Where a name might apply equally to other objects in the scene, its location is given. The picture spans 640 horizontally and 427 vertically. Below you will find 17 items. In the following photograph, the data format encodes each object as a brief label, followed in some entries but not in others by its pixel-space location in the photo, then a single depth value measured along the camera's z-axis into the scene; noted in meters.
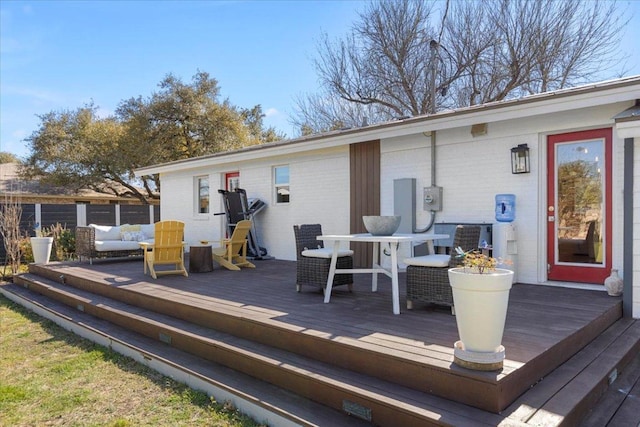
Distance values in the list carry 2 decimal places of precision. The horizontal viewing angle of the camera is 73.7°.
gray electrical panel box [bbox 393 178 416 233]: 6.45
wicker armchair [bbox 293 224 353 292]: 4.71
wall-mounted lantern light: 5.28
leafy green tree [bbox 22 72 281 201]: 20.98
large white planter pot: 2.38
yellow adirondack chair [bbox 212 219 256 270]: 7.27
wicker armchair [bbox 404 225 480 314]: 3.72
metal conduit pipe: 6.24
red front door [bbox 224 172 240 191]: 9.73
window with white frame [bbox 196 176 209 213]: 10.52
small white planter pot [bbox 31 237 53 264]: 8.48
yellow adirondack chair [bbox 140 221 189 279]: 6.41
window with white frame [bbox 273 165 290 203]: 8.62
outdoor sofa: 8.33
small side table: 6.93
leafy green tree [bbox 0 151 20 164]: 37.00
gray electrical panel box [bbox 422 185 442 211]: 6.14
